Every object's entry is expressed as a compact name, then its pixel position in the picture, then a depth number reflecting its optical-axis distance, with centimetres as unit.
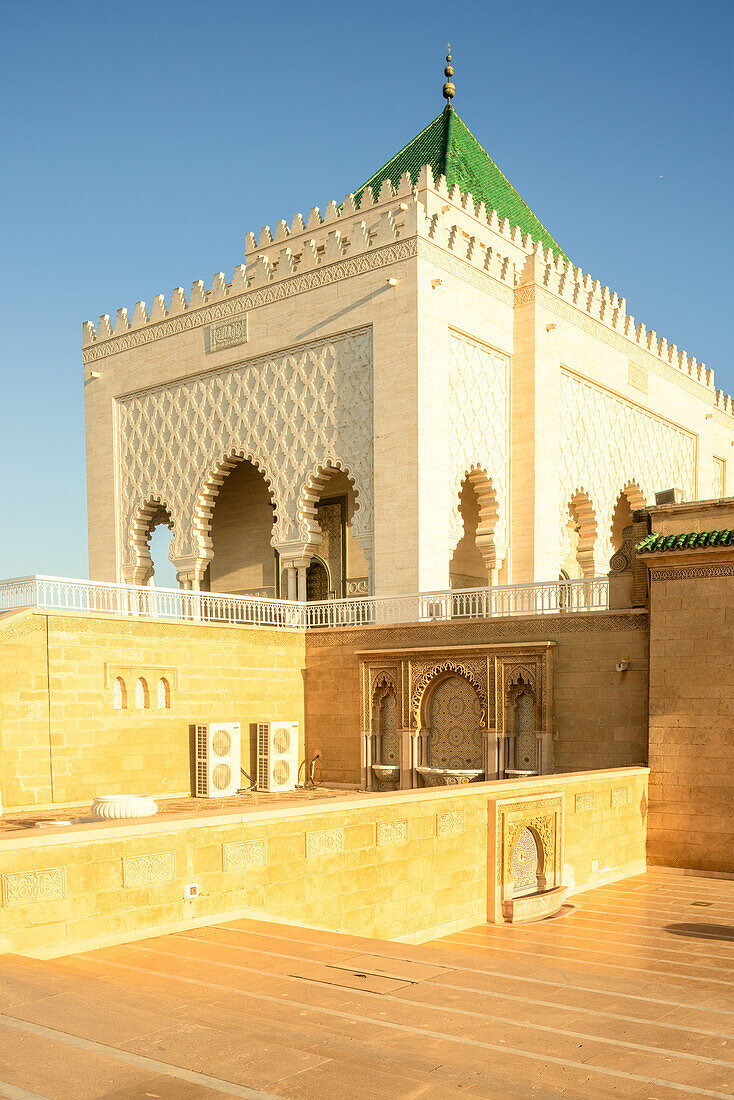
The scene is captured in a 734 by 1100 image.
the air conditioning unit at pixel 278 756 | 1193
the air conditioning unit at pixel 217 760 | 1125
